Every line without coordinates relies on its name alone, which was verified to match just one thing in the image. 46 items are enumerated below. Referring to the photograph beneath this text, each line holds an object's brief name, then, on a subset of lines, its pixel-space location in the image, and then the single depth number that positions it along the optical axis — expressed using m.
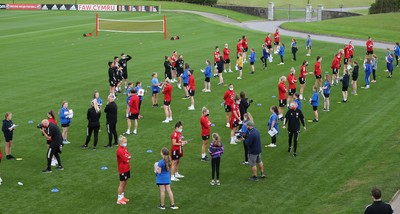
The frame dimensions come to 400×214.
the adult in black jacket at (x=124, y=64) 35.38
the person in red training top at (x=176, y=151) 20.81
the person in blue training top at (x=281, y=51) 44.02
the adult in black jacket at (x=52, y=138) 21.72
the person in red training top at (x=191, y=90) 30.86
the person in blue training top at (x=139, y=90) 29.27
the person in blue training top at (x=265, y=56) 42.00
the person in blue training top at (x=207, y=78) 34.53
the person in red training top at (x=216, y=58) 37.24
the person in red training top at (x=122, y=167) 18.97
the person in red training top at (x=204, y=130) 22.91
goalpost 64.72
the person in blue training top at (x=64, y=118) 25.17
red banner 90.50
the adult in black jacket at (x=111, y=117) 24.64
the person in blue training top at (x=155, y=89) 31.39
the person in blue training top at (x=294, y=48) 45.53
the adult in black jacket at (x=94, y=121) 24.23
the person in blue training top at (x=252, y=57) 39.83
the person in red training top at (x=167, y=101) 28.58
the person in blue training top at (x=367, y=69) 36.45
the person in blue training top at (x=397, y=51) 44.03
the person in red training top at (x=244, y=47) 45.30
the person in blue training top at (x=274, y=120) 24.22
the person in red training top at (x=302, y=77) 33.78
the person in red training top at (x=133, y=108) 26.45
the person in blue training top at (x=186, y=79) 32.88
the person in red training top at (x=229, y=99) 27.10
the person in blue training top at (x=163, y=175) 18.23
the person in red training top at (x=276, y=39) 49.81
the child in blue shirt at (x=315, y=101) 28.88
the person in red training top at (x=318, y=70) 34.67
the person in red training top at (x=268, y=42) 46.50
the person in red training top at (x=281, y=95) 28.89
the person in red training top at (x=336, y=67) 37.16
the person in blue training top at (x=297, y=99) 26.76
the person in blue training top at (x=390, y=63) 40.06
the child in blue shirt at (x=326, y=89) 30.45
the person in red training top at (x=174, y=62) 37.59
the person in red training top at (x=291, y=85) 31.15
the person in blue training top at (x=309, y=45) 47.95
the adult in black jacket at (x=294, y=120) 23.75
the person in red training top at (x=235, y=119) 25.27
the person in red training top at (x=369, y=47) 46.81
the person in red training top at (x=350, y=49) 41.69
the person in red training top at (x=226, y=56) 40.81
